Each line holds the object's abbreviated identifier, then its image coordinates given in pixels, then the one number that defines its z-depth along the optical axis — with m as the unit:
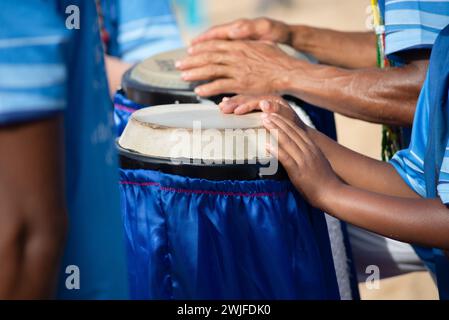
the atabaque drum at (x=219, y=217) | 2.54
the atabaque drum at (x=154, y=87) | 2.82
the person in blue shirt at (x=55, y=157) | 2.04
